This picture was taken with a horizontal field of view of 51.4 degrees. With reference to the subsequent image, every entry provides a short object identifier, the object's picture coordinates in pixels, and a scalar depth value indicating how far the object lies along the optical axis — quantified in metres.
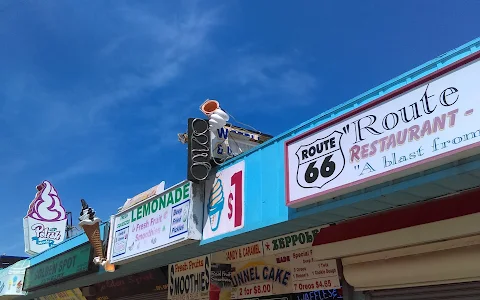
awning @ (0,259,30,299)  19.25
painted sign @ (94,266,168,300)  13.71
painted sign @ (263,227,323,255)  9.26
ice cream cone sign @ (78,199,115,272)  12.96
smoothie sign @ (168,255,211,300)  11.80
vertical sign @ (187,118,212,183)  9.75
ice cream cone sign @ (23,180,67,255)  21.61
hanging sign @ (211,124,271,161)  10.16
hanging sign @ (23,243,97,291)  14.18
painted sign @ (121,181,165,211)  11.53
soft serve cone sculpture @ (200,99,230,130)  10.26
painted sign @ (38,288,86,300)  17.78
